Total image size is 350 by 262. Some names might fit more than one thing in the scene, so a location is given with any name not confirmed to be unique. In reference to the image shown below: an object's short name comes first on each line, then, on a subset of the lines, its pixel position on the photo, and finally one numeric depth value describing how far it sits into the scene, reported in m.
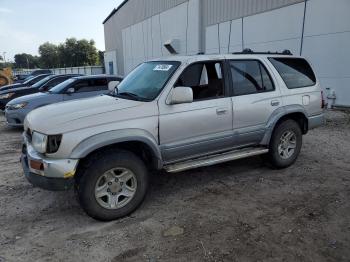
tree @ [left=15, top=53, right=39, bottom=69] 121.88
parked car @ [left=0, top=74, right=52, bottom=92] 14.93
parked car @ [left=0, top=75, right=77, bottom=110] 11.77
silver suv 3.68
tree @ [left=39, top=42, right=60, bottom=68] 86.69
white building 11.52
